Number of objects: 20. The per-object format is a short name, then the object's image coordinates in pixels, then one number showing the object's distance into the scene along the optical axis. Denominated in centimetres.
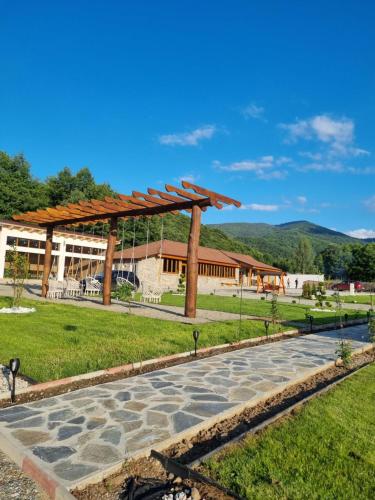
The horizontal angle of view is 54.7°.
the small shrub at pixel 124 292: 1183
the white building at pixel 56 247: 2684
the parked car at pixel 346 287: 4372
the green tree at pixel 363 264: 6475
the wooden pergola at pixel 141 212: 1124
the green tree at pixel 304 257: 8375
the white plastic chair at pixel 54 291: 1605
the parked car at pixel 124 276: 2260
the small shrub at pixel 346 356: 669
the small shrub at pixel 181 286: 2463
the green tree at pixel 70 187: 4433
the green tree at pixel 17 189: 3906
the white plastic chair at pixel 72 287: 1705
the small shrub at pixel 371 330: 926
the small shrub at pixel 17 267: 1129
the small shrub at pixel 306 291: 2735
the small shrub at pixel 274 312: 1056
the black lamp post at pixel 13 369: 439
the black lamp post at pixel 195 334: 697
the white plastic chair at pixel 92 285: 1867
